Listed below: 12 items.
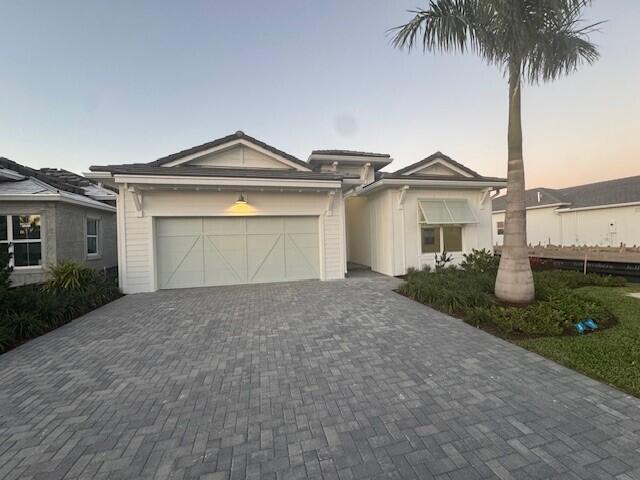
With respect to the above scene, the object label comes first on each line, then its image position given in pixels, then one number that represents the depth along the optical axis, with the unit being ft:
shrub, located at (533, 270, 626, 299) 25.54
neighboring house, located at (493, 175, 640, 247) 60.44
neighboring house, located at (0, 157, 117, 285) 30.40
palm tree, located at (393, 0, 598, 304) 17.04
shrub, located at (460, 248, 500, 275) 28.91
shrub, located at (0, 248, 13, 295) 17.40
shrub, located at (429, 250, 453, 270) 33.53
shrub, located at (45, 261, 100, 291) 24.16
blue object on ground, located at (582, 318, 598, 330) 15.73
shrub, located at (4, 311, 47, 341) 16.24
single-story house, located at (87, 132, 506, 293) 29.12
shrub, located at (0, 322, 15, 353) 14.69
